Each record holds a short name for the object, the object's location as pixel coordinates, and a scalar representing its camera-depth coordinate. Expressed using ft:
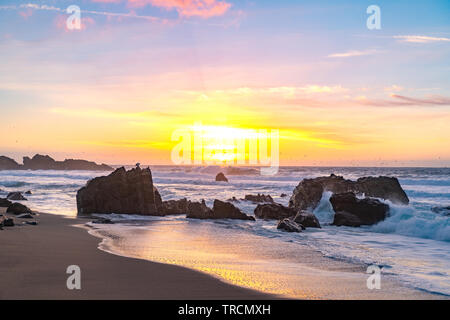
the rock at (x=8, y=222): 54.12
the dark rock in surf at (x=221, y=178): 272.80
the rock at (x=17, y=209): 71.72
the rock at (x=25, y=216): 65.92
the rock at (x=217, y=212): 82.07
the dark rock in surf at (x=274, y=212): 83.97
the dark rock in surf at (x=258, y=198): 124.66
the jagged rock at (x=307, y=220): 70.01
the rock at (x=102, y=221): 68.70
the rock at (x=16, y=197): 110.83
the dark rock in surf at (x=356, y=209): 74.33
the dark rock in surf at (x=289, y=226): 64.49
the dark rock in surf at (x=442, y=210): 90.40
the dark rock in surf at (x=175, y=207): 89.35
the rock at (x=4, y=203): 81.61
